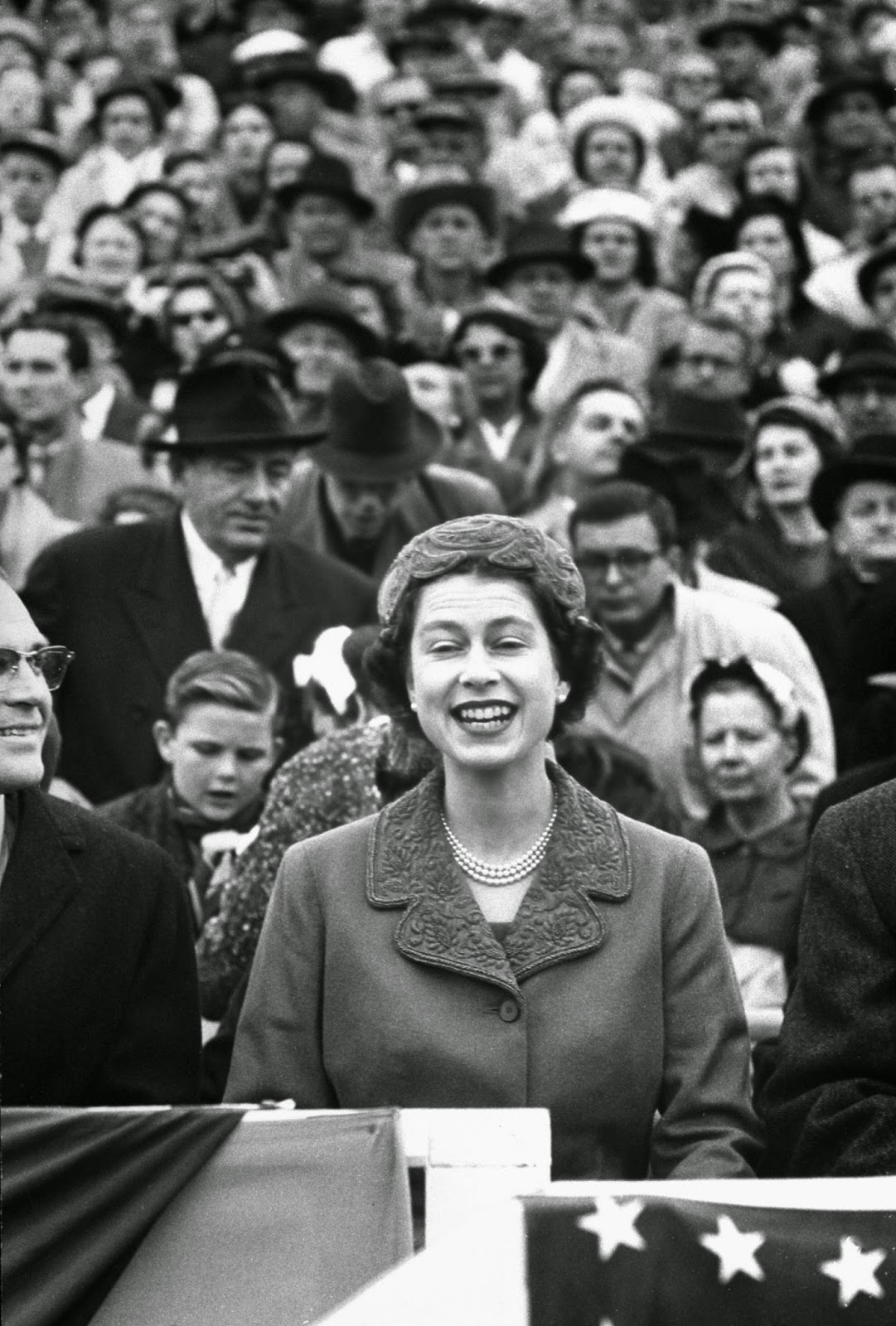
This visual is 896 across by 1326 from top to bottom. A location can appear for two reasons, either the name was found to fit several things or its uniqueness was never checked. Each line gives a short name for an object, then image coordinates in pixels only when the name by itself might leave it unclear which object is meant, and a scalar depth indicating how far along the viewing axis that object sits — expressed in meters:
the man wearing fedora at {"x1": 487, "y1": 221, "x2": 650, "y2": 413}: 11.55
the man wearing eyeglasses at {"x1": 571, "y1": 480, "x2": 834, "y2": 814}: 7.62
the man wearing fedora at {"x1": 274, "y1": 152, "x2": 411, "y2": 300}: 12.61
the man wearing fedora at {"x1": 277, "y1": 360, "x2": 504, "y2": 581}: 8.54
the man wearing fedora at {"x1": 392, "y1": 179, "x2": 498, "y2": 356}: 12.27
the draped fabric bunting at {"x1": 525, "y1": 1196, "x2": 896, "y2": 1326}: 3.28
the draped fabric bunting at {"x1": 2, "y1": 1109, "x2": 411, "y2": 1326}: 3.42
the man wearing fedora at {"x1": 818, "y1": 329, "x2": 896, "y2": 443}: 10.47
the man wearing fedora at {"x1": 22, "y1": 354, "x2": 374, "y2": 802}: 7.28
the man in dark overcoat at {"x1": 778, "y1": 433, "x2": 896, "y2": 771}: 8.38
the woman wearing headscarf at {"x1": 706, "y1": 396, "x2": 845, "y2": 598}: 9.41
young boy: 6.18
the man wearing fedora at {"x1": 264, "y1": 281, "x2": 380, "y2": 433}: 10.66
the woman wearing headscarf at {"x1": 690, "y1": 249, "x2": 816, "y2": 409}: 11.77
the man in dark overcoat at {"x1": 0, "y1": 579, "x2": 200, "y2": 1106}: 3.88
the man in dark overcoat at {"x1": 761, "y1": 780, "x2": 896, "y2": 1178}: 3.62
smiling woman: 3.85
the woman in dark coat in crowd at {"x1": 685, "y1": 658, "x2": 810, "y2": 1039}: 6.27
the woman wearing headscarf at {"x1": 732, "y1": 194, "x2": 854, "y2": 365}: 12.55
